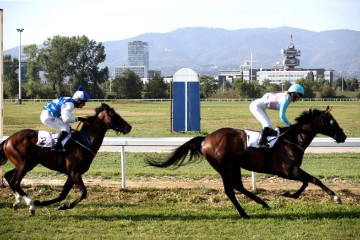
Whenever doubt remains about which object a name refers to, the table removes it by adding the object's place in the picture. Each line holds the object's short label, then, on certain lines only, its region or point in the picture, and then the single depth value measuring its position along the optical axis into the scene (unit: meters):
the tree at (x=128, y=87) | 73.00
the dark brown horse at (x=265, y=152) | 7.30
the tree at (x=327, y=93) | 81.08
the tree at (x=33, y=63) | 82.50
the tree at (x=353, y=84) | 117.01
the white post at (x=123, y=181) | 9.20
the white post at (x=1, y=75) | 9.63
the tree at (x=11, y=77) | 75.20
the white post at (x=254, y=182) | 8.95
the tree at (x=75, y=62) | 80.31
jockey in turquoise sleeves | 7.29
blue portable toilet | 21.02
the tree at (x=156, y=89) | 71.69
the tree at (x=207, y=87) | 81.81
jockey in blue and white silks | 7.42
